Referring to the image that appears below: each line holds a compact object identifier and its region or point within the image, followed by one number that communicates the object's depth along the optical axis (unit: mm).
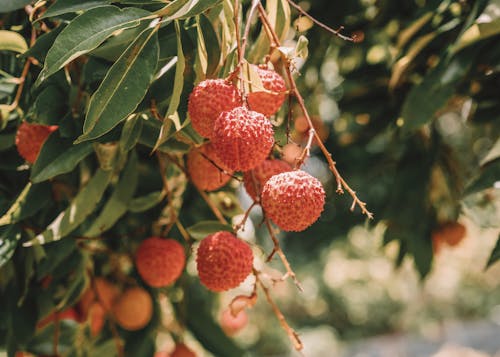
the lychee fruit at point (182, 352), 1106
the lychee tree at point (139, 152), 552
